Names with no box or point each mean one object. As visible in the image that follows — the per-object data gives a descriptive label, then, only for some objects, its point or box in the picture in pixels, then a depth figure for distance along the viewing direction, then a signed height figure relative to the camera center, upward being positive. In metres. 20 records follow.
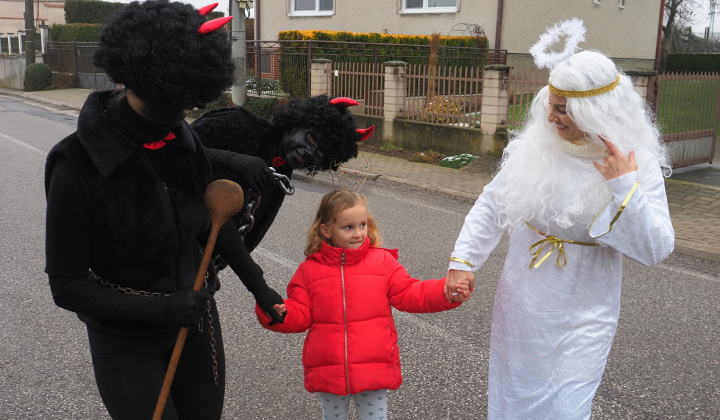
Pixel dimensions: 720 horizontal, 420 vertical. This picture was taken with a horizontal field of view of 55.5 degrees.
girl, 2.63 -0.88
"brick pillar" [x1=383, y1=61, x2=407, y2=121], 12.96 -0.25
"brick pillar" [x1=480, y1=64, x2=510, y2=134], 11.25 -0.31
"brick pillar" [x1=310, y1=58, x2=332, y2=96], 14.49 +0.01
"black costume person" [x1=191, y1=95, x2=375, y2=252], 2.69 -0.25
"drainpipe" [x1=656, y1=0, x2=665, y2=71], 23.75 +1.45
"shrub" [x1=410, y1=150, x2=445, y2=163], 12.07 -1.39
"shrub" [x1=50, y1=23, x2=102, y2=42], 29.83 +1.59
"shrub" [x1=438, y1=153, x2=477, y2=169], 11.51 -1.38
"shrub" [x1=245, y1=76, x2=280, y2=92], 16.53 -0.27
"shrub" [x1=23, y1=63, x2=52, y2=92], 26.48 -0.34
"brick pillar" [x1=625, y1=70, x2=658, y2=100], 10.09 +0.05
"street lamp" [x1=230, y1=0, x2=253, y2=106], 12.97 +0.81
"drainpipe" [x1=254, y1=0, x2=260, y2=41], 23.06 +1.80
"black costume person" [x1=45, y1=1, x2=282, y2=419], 1.87 -0.38
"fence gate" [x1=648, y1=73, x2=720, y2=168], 10.49 -0.45
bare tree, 33.81 +3.30
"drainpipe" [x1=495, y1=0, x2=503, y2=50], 17.52 +1.32
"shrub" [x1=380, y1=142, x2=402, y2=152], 13.15 -1.34
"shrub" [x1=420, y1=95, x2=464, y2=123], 12.32 -0.55
